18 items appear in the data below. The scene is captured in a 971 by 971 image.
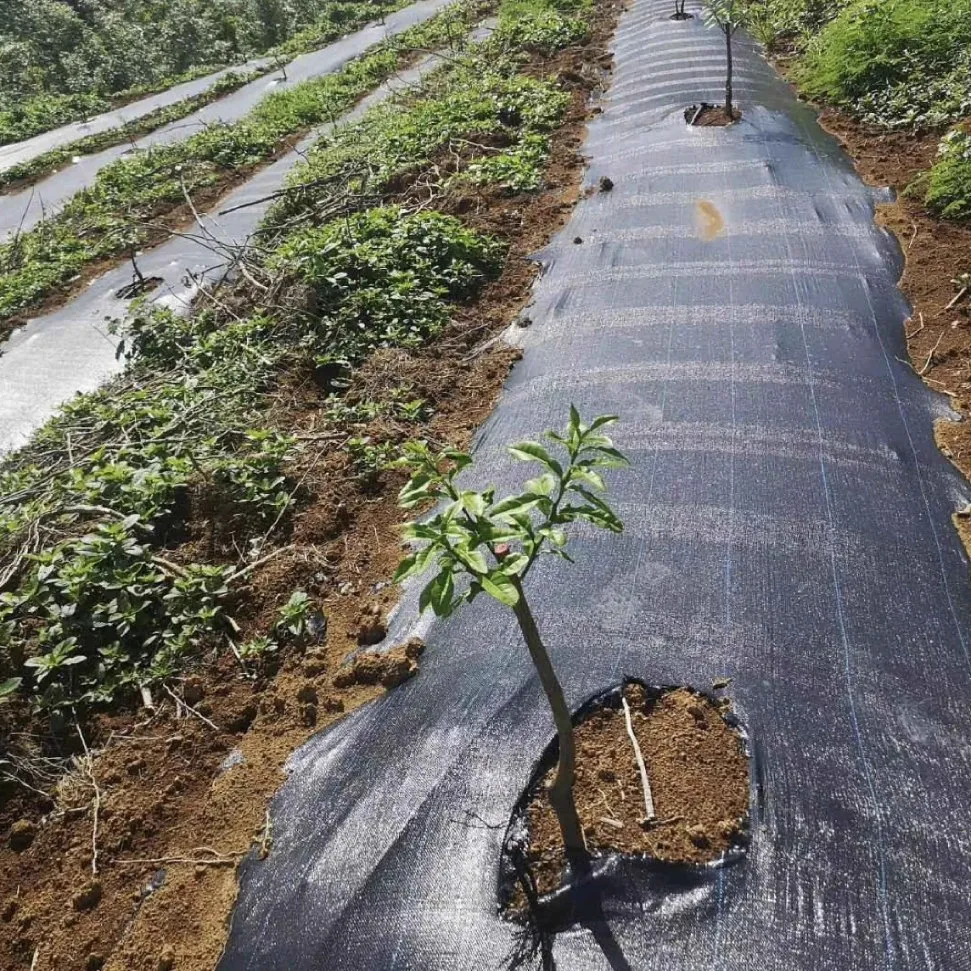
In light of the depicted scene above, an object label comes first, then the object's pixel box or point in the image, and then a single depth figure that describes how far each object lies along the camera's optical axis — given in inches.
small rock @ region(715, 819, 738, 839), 70.3
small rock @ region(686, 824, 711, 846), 69.9
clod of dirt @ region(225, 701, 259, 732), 104.1
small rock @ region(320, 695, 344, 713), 99.4
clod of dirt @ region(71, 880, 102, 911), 85.7
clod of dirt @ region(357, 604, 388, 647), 108.8
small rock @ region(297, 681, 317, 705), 102.3
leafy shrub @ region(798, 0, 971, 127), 244.7
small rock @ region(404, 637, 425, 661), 101.7
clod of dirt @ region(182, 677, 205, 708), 109.0
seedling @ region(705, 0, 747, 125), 247.1
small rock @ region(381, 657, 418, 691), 99.4
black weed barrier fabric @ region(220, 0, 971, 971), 66.4
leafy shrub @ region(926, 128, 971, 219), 184.9
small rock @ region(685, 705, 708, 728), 81.0
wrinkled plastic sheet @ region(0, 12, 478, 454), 200.7
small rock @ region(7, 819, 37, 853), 94.9
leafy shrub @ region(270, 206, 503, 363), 184.1
